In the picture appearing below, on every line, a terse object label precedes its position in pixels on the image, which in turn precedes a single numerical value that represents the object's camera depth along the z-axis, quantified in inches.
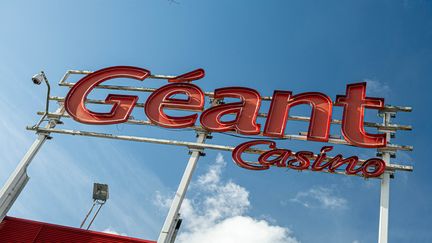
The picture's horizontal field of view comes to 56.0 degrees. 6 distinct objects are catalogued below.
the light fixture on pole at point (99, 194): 609.9
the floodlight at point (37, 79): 569.6
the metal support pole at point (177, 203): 458.0
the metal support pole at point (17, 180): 528.7
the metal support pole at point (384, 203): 433.7
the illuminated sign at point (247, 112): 514.0
